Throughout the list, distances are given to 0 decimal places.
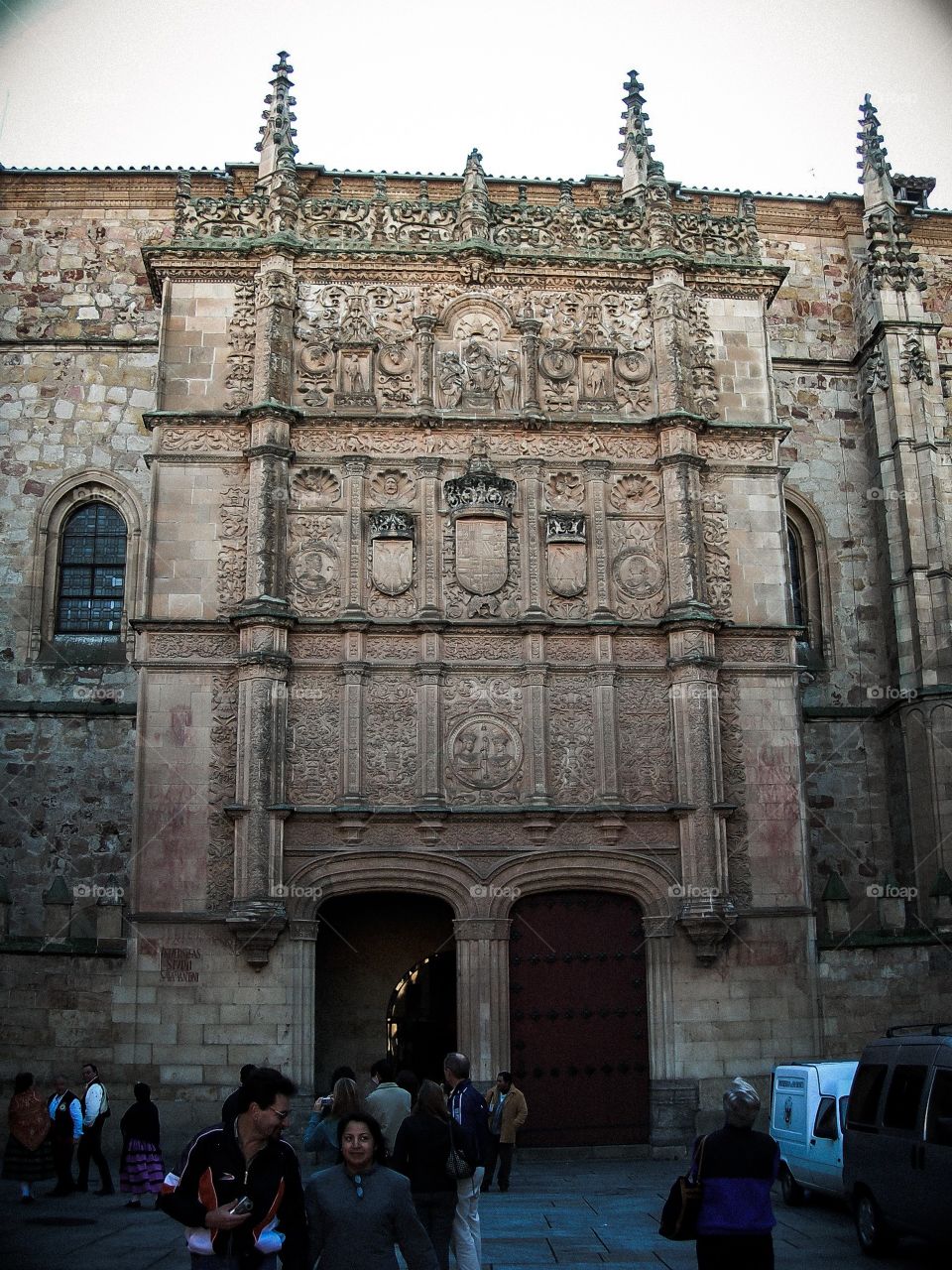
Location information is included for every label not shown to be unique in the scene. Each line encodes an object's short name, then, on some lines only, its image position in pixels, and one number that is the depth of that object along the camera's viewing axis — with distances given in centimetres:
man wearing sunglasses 628
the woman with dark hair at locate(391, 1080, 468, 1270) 913
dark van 1086
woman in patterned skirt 1557
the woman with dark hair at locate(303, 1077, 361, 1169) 938
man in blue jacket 980
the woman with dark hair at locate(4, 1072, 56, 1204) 1573
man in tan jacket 1670
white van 1464
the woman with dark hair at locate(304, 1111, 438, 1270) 661
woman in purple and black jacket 762
